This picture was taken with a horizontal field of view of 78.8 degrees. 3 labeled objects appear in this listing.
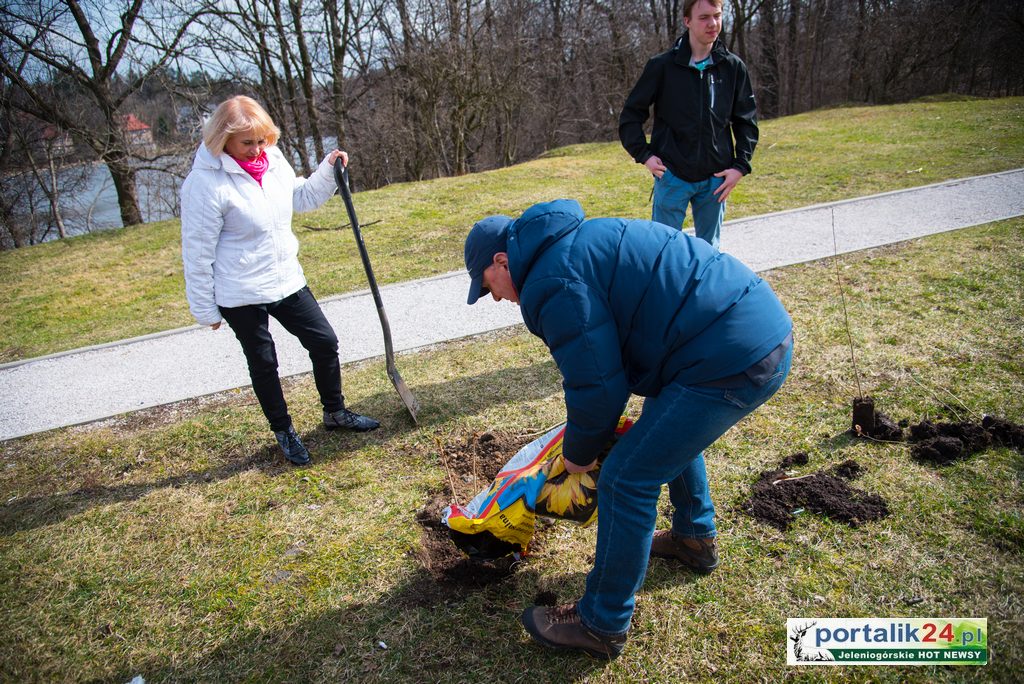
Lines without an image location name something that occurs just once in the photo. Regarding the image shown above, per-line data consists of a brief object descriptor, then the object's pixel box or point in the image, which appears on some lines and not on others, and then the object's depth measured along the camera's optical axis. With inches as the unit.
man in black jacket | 144.4
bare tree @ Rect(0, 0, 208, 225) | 519.2
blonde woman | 119.0
